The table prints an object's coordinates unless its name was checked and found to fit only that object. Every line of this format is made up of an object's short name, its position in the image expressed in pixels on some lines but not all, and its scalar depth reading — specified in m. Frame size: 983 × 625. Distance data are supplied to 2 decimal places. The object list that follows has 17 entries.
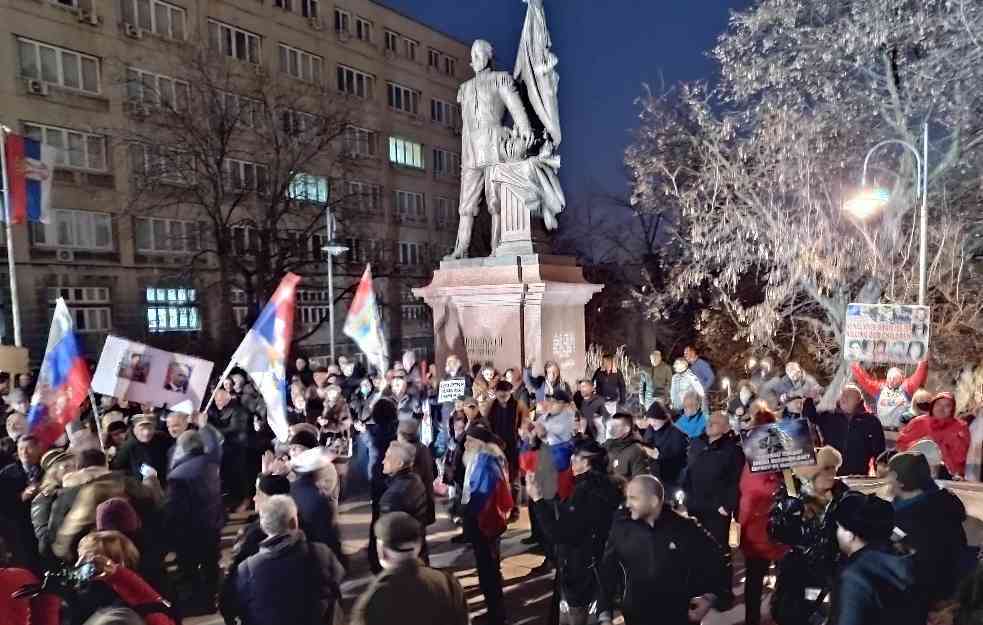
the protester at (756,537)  4.96
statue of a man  11.32
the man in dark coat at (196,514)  5.19
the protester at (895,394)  8.93
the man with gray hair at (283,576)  3.56
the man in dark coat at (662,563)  3.71
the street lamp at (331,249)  18.48
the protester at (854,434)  6.51
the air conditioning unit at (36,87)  24.52
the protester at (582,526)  4.50
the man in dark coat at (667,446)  6.44
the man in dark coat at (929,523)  3.87
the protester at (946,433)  6.40
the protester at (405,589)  3.04
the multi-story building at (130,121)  24.98
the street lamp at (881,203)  10.25
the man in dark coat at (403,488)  4.70
